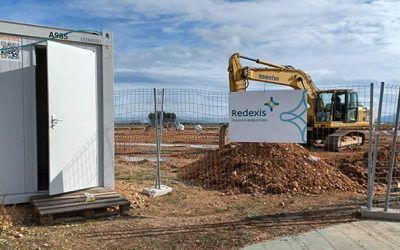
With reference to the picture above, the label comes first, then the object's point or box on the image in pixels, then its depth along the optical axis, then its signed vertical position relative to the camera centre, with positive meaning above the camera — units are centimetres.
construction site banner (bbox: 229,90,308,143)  902 -30
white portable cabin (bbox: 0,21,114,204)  764 -13
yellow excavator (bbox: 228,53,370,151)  2144 -54
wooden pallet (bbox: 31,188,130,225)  716 -173
